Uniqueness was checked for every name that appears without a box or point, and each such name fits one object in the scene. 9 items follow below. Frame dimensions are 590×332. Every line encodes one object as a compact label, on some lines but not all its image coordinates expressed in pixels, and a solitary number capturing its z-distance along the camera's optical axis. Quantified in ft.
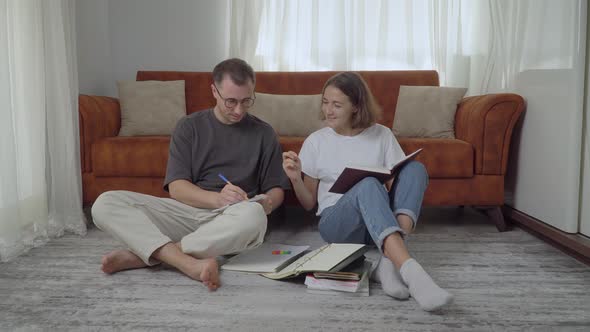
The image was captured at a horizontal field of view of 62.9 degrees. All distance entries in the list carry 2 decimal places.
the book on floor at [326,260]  5.02
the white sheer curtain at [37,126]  6.63
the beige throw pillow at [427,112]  9.21
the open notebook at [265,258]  5.69
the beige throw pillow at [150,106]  9.60
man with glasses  5.49
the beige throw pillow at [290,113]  9.62
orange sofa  7.97
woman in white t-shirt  4.92
